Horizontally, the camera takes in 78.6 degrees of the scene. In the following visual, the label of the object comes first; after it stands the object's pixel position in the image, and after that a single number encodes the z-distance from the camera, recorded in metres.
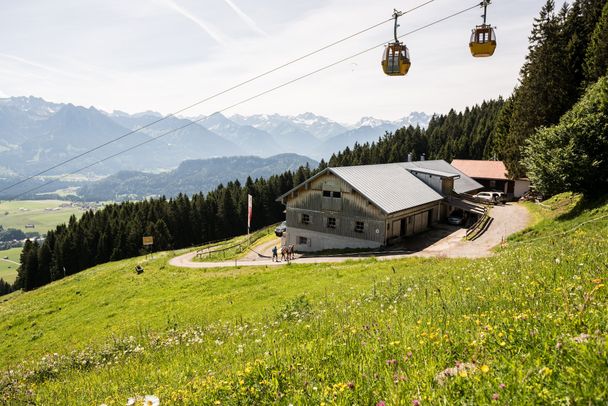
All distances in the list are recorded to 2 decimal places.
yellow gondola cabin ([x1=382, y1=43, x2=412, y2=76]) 17.34
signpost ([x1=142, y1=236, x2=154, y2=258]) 51.81
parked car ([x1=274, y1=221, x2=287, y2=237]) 60.44
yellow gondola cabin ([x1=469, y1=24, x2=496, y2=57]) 16.09
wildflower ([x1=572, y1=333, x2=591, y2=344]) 3.54
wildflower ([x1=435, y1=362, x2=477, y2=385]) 3.75
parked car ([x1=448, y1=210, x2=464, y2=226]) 46.15
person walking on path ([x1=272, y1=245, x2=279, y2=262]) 40.81
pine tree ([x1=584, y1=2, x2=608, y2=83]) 41.56
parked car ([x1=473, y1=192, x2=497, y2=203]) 54.66
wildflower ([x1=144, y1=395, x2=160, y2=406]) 4.66
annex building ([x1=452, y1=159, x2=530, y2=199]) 63.84
